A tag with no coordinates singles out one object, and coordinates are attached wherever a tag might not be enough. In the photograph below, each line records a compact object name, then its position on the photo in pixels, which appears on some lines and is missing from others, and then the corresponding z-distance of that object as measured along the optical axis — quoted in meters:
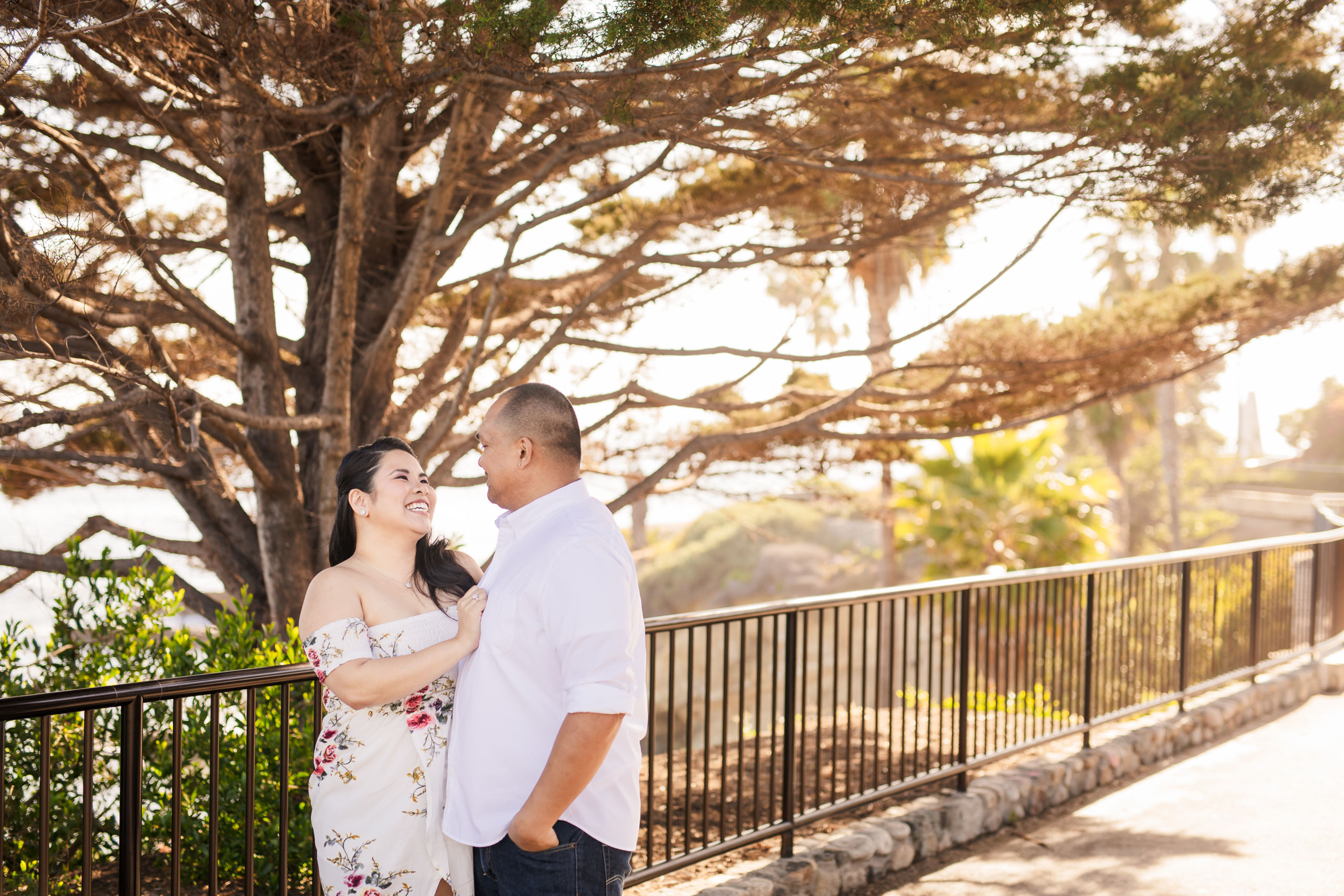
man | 2.08
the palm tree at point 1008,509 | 16.48
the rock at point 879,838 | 4.91
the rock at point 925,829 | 5.19
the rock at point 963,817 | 5.39
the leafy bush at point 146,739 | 4.30
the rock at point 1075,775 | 6.23
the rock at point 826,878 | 4.60
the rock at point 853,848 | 4.77
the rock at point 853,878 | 4.73
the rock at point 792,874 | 4.40
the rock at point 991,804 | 5.61
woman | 2.32
